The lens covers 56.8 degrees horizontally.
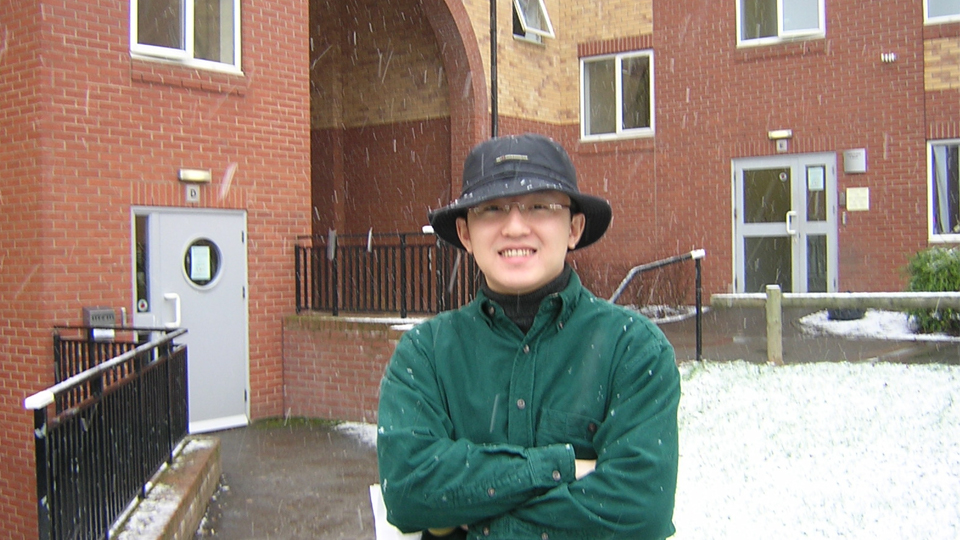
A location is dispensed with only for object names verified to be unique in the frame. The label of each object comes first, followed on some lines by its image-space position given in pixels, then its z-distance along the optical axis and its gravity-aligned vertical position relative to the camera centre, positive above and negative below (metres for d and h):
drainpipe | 12.79 +2.84
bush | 10.05 -0.32
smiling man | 2.00 -0.33
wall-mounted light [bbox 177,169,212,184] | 9.29 +0.92
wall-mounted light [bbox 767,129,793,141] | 14.13 +1.91
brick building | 8.59 +1.56
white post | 8.18 -0.69
